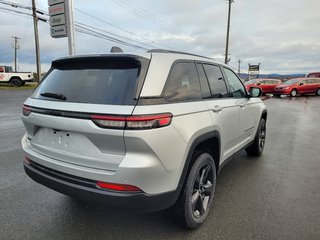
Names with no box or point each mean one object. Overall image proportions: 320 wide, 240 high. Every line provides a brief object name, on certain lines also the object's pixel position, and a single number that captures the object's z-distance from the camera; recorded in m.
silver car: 2.05
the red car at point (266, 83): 23.58
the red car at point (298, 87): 22.17
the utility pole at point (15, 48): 54.87
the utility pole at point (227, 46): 30.11
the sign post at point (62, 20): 7.07
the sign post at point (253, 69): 41.44
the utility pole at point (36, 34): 24.33
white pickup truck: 26.66
